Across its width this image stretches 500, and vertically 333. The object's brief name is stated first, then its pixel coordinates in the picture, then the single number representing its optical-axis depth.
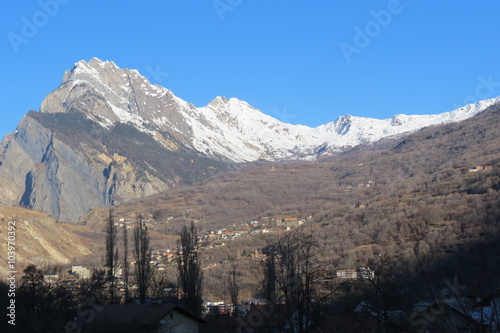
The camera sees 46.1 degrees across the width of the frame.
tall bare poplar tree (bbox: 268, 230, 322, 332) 18.17
